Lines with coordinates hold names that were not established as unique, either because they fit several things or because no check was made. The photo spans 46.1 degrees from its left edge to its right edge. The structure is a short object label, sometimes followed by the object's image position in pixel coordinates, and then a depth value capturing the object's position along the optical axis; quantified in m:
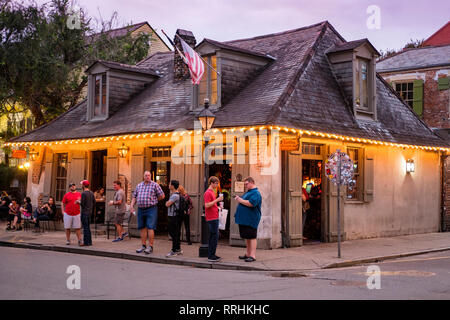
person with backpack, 12.23
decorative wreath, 12.50
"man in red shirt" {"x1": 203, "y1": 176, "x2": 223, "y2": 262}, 11.44
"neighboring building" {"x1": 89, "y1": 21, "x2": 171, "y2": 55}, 31.92
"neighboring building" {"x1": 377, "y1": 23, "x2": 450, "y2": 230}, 22.48
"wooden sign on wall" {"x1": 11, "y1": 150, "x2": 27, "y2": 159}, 20.35
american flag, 14.02
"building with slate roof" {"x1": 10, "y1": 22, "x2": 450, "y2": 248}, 14.14
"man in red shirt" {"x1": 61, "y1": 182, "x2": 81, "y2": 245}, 14.23
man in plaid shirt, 12.73
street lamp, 12.17
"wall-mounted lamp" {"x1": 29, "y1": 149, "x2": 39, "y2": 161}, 20.06
